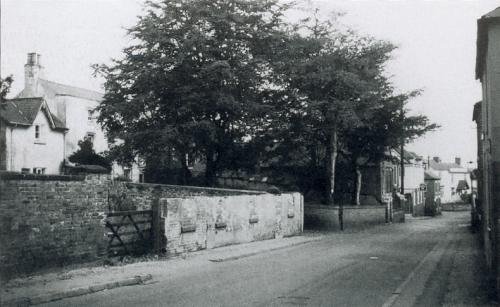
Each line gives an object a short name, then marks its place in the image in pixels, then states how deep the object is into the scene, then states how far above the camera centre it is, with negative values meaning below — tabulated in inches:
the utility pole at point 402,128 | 1450.5 +148.7
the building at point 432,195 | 2452.0 -69.0
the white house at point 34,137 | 1393.9 +131.0
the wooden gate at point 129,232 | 593.6 -57.7
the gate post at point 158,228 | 651.6 -55.6
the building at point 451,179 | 3853.3 +26.8
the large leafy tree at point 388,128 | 1434.5 +150.8
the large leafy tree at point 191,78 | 1153.4 +237.1
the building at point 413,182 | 2524.6 +2.5
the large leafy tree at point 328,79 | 1230.3 +246.7
